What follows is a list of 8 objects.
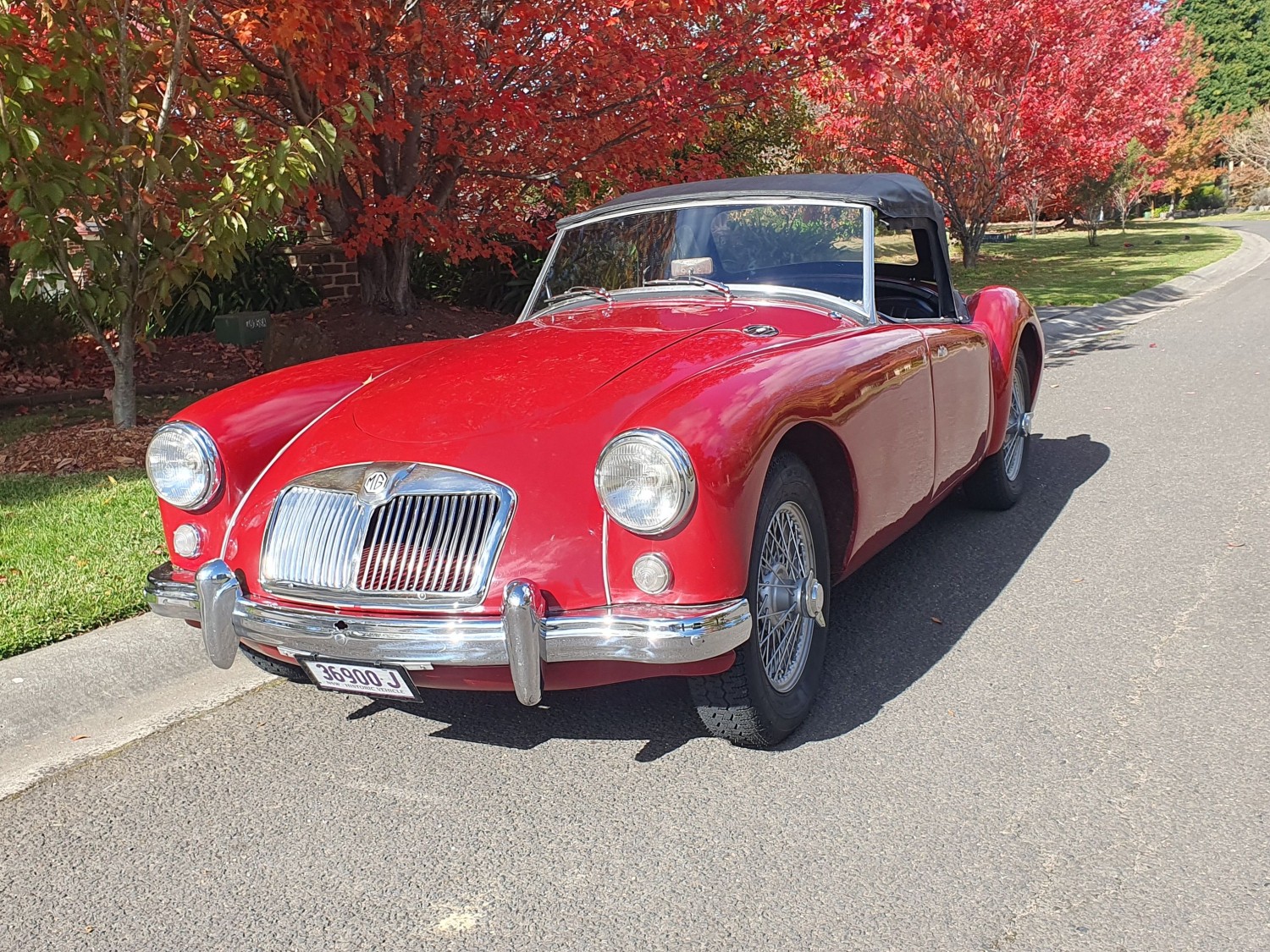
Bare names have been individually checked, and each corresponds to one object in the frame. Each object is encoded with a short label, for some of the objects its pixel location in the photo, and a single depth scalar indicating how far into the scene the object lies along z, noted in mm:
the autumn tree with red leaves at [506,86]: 8125
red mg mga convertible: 3023
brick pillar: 12680
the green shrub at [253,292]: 11719
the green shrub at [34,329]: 9875
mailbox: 10930
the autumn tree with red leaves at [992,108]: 19266
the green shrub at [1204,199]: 58312
